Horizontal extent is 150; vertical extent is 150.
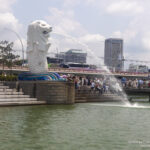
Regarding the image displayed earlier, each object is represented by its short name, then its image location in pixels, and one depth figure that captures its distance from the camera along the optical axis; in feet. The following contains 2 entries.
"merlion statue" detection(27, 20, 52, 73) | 89.71
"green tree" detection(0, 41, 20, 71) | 144.05
